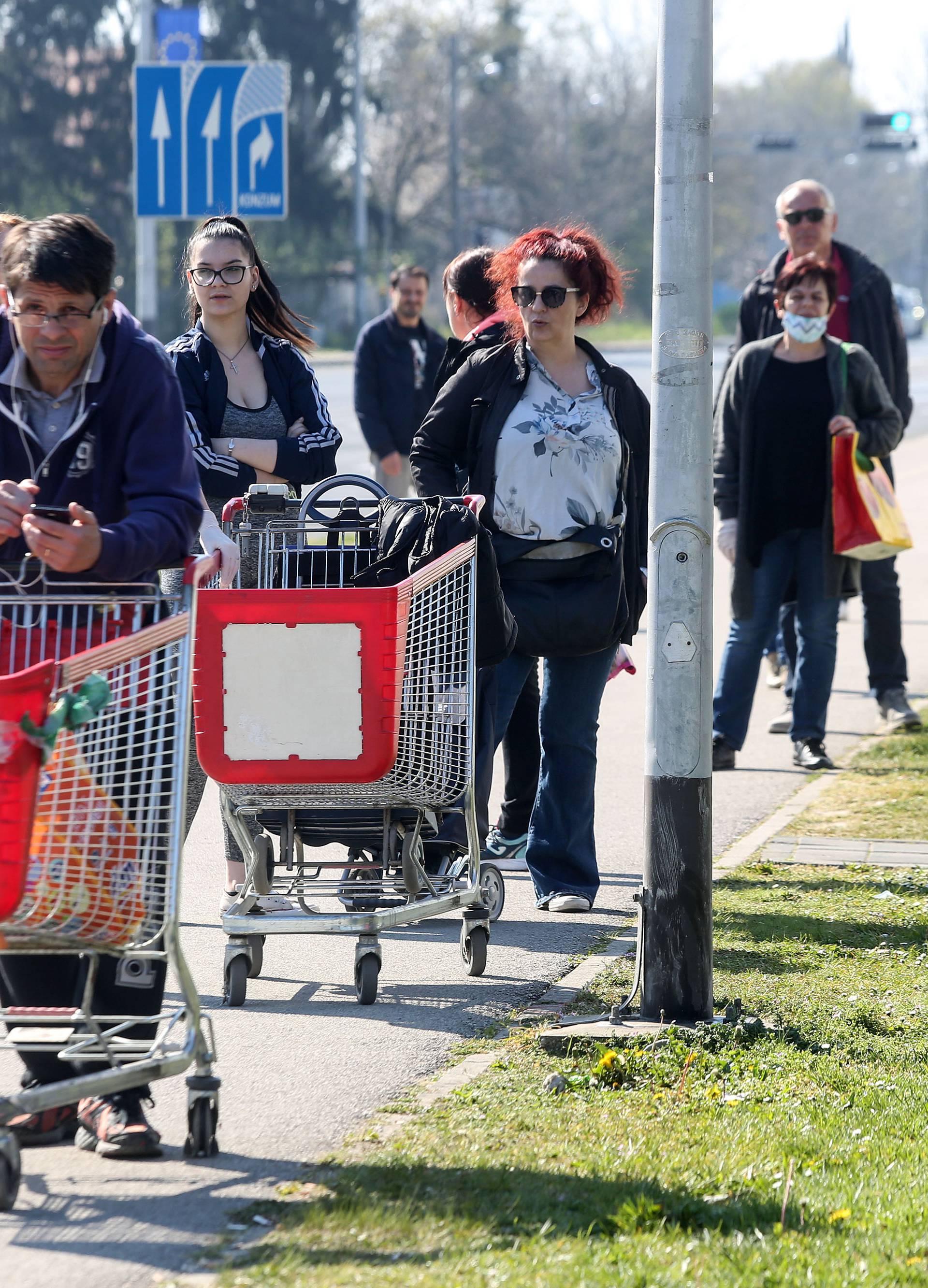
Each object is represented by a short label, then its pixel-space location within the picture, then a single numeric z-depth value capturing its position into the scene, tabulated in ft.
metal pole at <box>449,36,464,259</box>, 377.67
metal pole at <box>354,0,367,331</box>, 325.21
